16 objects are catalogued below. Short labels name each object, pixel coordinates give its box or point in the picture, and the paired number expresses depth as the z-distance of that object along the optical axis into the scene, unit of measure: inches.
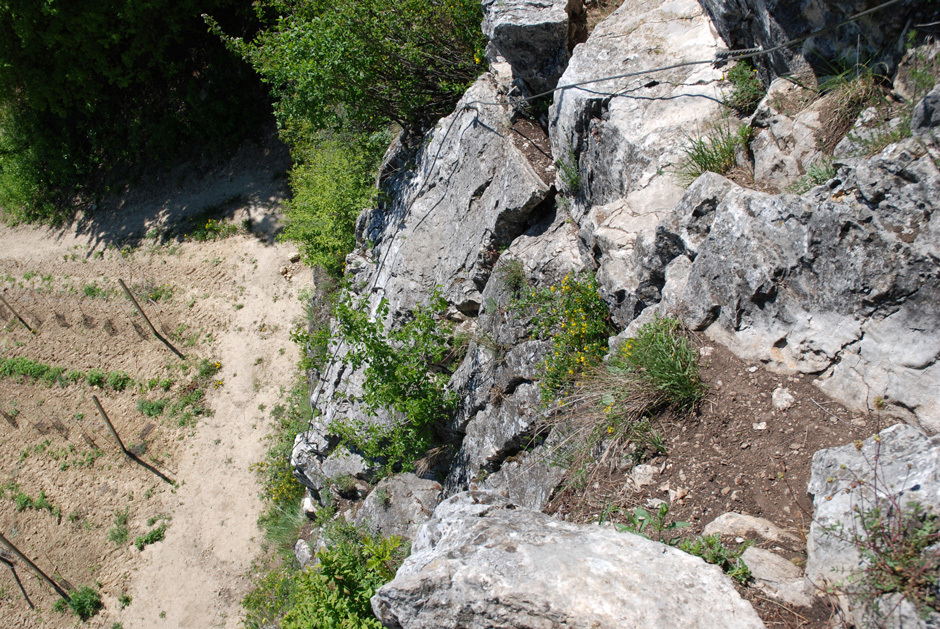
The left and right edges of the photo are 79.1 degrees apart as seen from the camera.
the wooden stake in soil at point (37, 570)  414.6
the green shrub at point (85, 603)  414.0
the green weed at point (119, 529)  441.1
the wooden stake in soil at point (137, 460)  463.5
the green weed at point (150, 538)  437.4
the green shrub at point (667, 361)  160.7
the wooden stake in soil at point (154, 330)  516.9
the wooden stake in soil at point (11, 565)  431.8
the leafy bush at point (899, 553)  94.0
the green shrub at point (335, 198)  401.7
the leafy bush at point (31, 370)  522.0
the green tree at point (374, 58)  318.7
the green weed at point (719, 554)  118.4
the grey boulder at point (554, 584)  107.8
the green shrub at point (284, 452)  412.2
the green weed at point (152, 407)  491.2
